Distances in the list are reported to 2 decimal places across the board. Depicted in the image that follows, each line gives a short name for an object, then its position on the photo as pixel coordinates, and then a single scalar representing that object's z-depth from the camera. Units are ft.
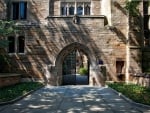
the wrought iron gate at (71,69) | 31.51
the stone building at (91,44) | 26.26
